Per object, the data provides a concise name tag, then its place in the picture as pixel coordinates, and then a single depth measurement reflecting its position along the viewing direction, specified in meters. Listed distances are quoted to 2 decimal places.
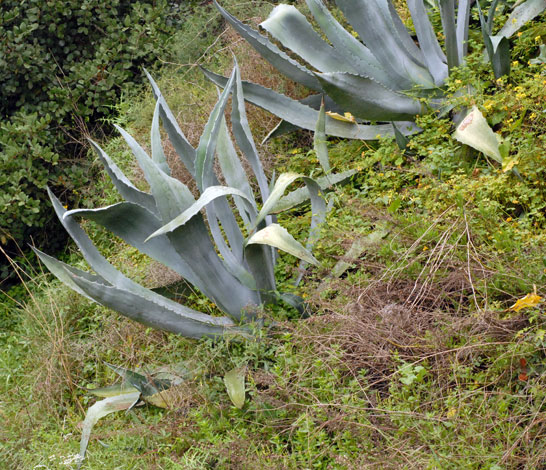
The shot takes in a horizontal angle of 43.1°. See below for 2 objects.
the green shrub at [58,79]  5.43
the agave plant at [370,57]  3.82
